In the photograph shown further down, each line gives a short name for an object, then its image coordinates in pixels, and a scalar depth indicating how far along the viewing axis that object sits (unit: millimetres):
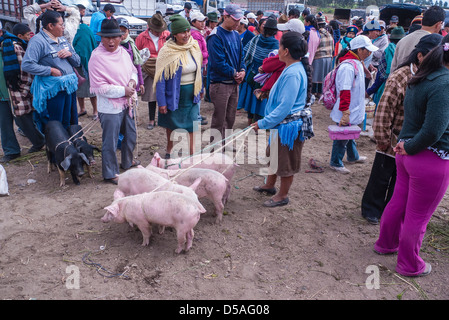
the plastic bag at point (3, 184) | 4926
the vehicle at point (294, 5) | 26628
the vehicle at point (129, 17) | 15231
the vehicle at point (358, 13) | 29381
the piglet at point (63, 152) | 5113
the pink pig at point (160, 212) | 3562
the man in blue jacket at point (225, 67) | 5754
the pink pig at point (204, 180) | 4215
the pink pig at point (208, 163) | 4613
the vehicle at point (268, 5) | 31875
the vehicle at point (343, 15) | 21198
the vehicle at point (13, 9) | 14273
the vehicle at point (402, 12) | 20812
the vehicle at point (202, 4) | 20953
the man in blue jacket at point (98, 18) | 7658
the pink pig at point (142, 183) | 3982
